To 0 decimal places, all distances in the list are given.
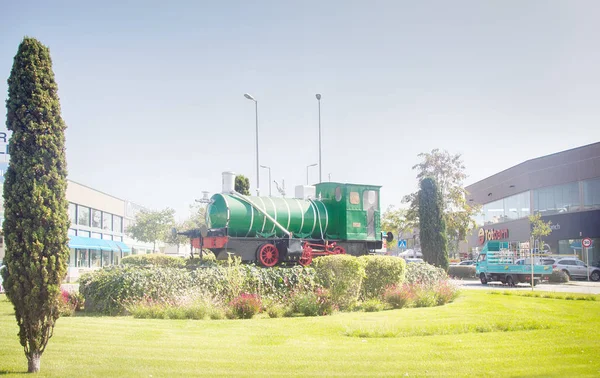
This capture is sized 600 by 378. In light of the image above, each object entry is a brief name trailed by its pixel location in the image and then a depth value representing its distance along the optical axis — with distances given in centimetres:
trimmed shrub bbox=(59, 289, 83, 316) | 1391
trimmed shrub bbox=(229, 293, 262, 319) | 1372
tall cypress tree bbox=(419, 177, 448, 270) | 2650
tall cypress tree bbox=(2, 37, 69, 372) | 777
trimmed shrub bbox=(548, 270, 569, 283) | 3259
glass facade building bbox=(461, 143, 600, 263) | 4325
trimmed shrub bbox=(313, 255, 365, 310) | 1571
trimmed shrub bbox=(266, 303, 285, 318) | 1399
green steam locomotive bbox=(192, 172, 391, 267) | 1958
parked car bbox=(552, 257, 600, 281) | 3691
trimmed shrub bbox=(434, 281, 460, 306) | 1709
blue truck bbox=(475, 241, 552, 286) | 2858
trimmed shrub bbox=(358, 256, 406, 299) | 1720
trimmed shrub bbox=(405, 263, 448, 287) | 1895
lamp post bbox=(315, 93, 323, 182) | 3546
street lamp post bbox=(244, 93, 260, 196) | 3221
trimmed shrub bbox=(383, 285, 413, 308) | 1603
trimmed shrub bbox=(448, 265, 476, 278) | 3925
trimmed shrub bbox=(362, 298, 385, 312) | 1563
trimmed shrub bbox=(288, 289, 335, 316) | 1424
